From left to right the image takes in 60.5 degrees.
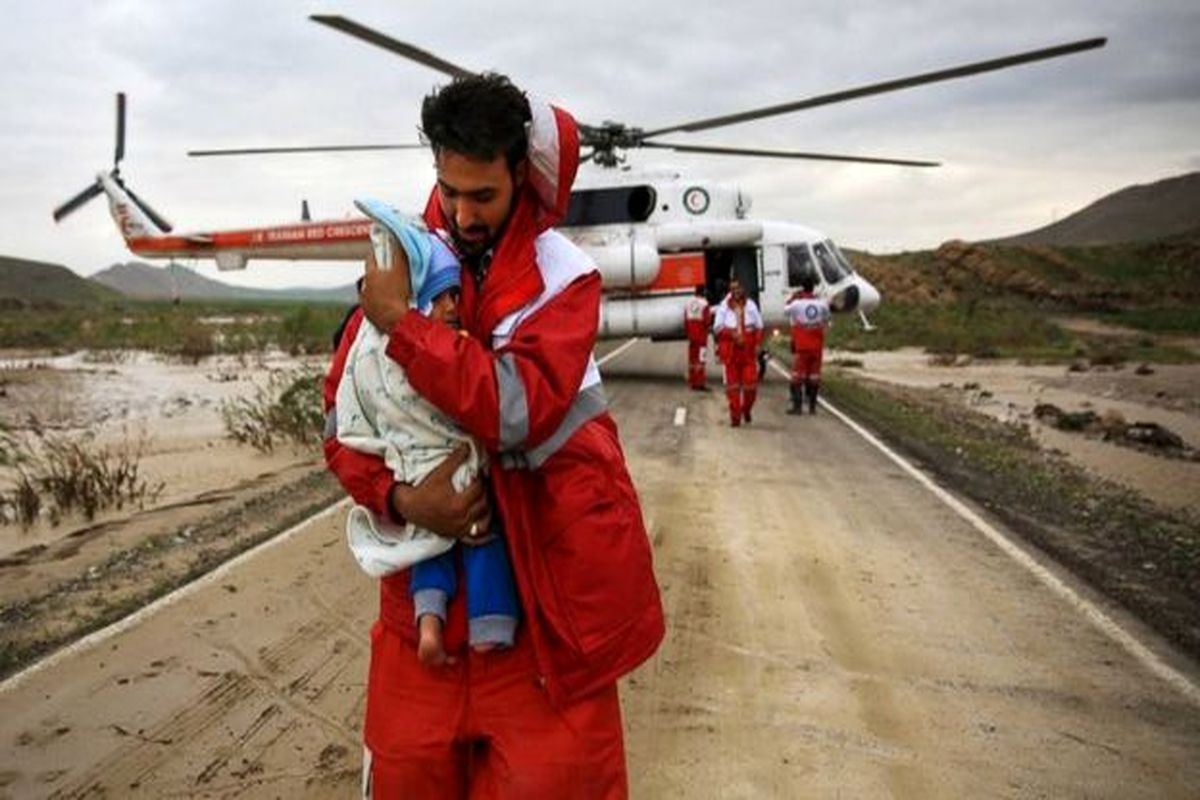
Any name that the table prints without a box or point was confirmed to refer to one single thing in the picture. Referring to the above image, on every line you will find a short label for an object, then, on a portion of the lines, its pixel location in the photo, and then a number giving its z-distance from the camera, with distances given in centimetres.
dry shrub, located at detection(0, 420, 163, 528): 930
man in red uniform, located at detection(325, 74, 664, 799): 204
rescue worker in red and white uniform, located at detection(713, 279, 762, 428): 1420
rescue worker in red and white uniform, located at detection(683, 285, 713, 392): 1841
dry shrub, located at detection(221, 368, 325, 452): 1293
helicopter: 1911
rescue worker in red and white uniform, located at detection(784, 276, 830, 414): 1520
